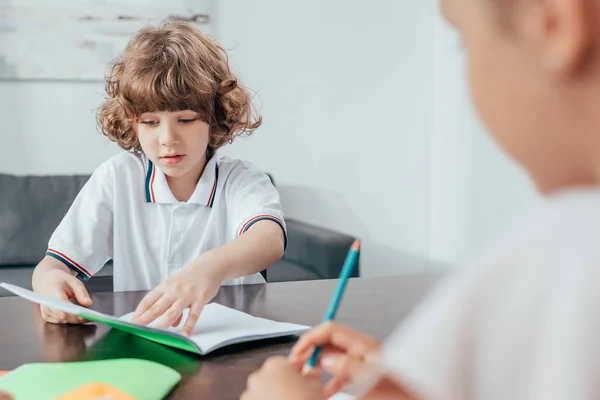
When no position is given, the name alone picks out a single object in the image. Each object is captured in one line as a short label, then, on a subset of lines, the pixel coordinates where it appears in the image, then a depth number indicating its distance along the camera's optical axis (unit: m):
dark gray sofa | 2.77
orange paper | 0.76
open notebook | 0.93
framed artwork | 3.41
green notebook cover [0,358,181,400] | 0.78
